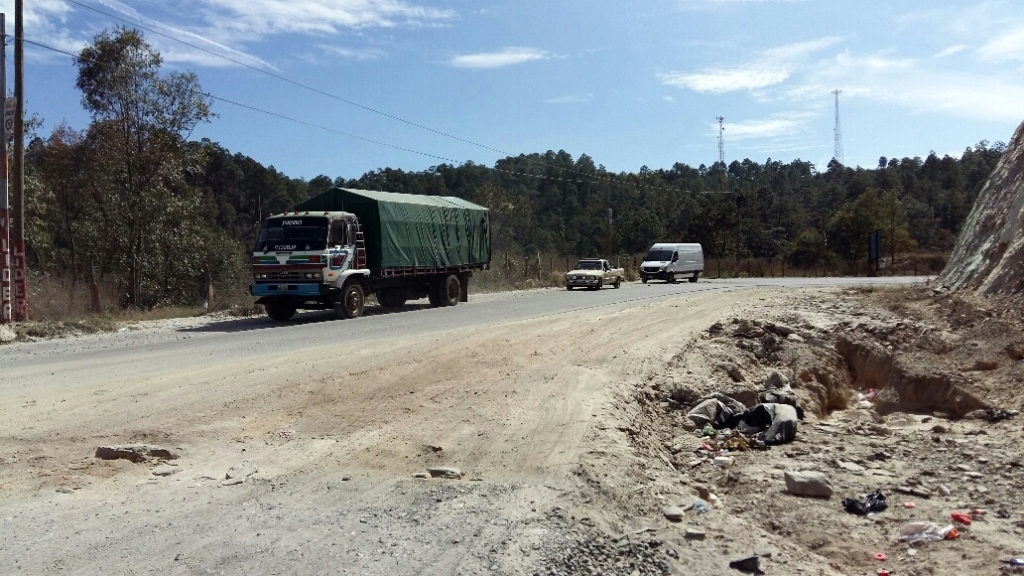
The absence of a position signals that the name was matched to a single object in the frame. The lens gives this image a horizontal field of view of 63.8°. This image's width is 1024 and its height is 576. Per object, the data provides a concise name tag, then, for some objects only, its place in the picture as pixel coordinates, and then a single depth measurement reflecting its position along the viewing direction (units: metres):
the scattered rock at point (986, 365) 10.93
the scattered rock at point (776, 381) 11.22
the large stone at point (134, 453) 6.76
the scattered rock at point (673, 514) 6.06
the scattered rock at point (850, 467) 7.94
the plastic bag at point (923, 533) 6.23
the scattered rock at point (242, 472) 6.36
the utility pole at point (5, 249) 18.48
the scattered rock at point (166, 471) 6.48
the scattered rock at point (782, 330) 13.46
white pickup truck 38.53
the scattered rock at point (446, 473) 6.51
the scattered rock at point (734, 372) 11.27
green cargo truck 20.36
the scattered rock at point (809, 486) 7.09
